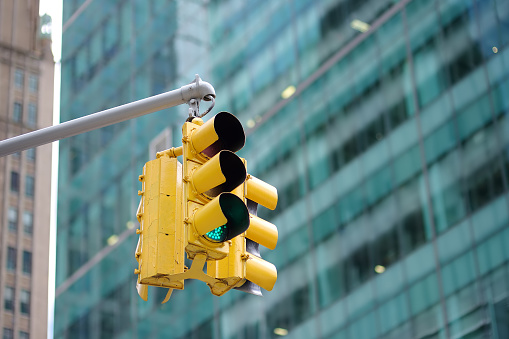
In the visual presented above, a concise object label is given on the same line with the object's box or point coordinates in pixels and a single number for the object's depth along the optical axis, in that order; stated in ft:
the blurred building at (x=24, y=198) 409.55
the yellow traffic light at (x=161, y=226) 33.46
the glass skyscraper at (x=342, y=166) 150.62
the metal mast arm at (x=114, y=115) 39.41
